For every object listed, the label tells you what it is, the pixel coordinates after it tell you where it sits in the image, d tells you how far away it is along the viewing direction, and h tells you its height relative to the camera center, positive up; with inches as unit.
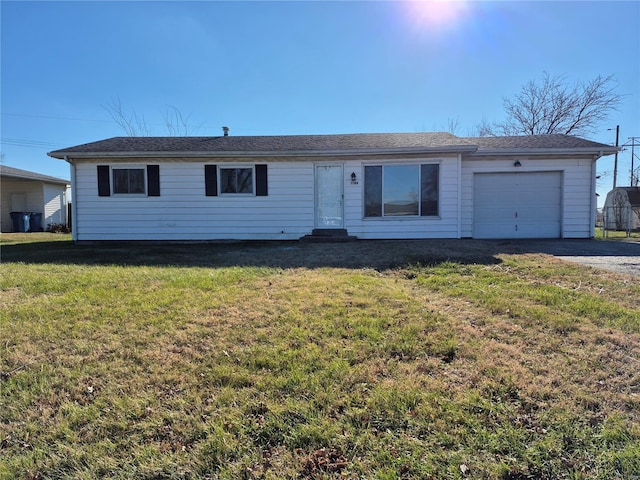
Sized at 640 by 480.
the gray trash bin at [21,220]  690.2 +4.6
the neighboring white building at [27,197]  722.8 +53.7
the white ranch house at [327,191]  396.2 +34.2
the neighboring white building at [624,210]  720.6 +19.9
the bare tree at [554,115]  816.3 +254.6
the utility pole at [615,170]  1105.4 +151.0
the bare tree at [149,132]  867.3 +219.2
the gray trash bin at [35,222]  711.3 +0.7
